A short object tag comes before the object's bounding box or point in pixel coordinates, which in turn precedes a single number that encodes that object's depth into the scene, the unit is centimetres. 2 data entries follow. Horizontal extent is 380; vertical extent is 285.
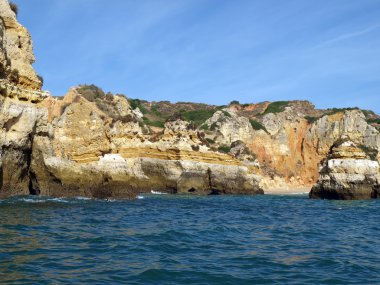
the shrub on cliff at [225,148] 6672
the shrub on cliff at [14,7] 2866
